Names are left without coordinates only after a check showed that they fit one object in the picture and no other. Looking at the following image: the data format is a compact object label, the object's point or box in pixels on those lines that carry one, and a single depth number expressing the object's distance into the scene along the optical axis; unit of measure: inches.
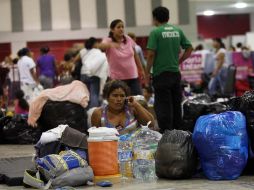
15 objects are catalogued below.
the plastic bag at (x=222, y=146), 257.3
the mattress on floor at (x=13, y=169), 265.4
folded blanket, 432.2
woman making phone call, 308.0
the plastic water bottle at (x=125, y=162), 277.2
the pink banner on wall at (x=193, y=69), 855.9
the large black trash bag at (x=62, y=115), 435.4
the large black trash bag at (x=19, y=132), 451.1
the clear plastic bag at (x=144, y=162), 270.0
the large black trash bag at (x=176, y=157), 262.6
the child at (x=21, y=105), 544.3
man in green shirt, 364.8
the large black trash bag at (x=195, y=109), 456.1
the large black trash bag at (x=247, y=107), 271.7
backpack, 250.3
